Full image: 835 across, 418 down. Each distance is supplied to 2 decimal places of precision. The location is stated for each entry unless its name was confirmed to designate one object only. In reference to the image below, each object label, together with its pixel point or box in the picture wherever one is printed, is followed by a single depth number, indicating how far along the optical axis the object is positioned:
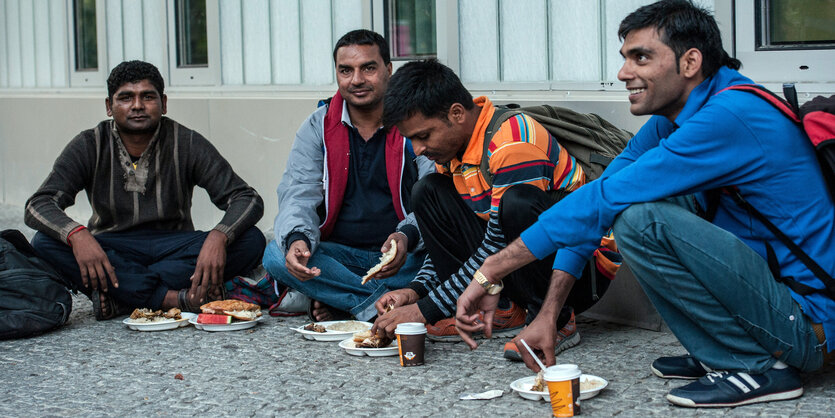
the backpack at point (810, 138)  2.91
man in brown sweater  5.02
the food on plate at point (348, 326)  4.46
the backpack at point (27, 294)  4.58
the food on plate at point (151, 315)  4.79
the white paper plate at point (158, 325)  4.70
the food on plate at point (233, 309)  4.66
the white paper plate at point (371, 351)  3.99
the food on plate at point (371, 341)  4.00
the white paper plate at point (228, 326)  4.66
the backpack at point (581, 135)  4.12
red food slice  4.65
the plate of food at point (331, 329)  4.38
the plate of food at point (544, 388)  3.27
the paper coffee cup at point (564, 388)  2.96
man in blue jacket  2.98
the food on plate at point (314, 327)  4.43
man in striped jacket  3.78
